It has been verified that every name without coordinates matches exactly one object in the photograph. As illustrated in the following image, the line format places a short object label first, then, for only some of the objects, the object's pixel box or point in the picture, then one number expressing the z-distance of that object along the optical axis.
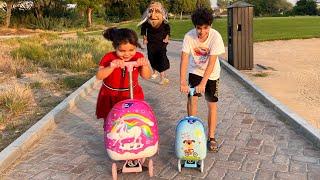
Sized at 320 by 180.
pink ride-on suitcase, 3.12
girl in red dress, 3.26
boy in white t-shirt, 3.47
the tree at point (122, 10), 47.22
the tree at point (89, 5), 33.82
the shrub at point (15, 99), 5.52
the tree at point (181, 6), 54.11
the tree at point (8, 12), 30.28
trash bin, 8.31
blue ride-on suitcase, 3.31
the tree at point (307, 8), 59.09
